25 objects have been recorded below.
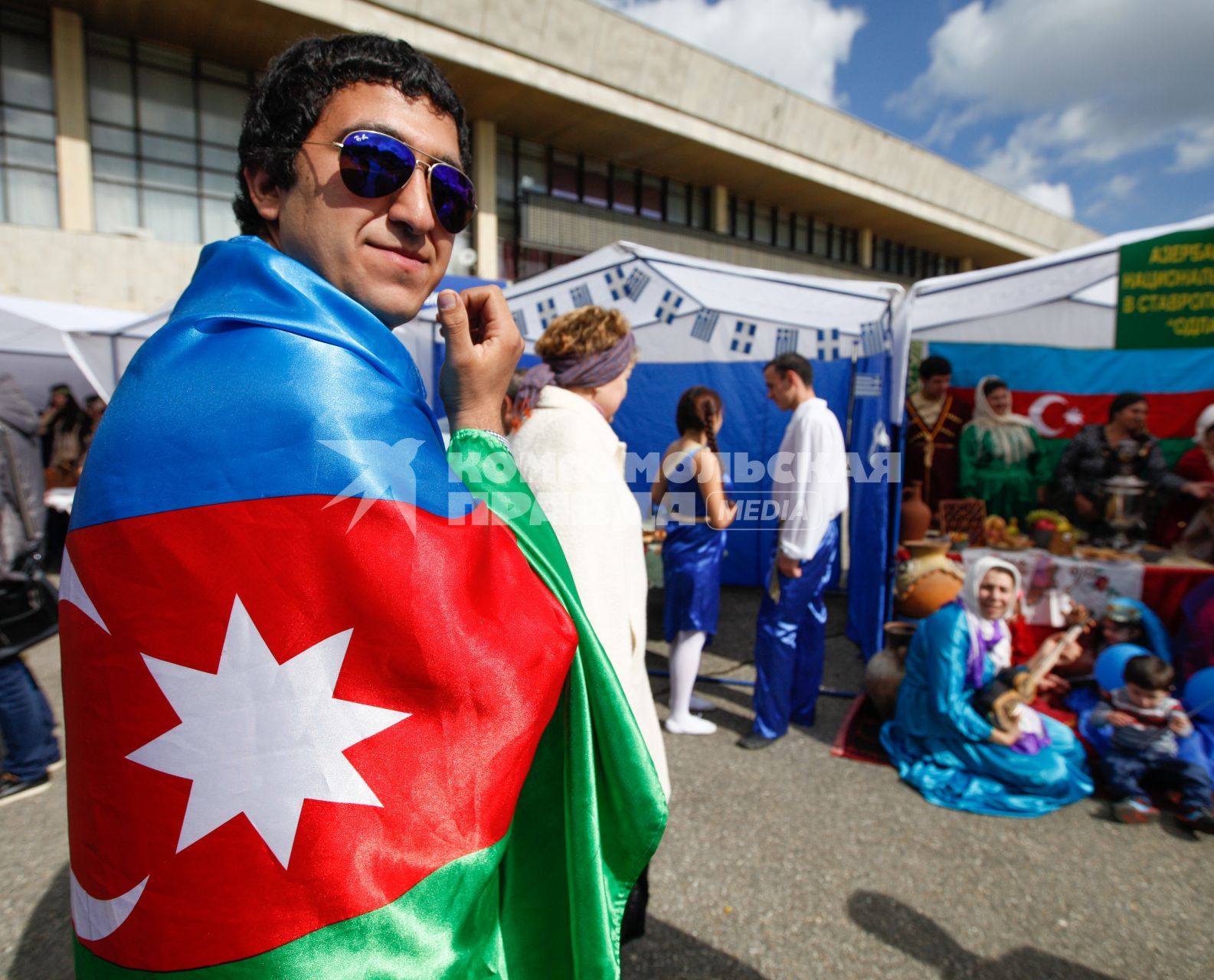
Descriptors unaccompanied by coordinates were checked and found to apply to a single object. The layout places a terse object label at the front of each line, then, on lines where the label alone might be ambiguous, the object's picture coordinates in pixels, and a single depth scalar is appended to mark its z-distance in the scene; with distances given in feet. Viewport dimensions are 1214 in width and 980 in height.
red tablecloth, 12.86
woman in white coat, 5.73
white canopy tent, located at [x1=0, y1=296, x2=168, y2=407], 23.34
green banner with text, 11.95
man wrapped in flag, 2.59
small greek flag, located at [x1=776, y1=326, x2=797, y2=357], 18.19
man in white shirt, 11.73
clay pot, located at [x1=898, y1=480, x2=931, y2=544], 16.83
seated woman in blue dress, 10.21
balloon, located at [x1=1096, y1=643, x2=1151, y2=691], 11.78
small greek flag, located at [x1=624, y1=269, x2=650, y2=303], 15.84
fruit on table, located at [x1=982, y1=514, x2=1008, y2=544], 15.72
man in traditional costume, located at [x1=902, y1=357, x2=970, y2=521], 20.11
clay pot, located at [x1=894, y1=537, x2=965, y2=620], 15.21
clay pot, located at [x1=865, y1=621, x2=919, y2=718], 12.46
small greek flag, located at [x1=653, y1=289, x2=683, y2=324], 15.94
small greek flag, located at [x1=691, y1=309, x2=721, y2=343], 17.62
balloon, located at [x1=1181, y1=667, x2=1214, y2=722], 10.64
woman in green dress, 19.49
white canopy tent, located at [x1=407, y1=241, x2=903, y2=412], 14.93
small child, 9.71
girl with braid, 11.84
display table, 13.04
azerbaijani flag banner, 19.79
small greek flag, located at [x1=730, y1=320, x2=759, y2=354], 18.22
